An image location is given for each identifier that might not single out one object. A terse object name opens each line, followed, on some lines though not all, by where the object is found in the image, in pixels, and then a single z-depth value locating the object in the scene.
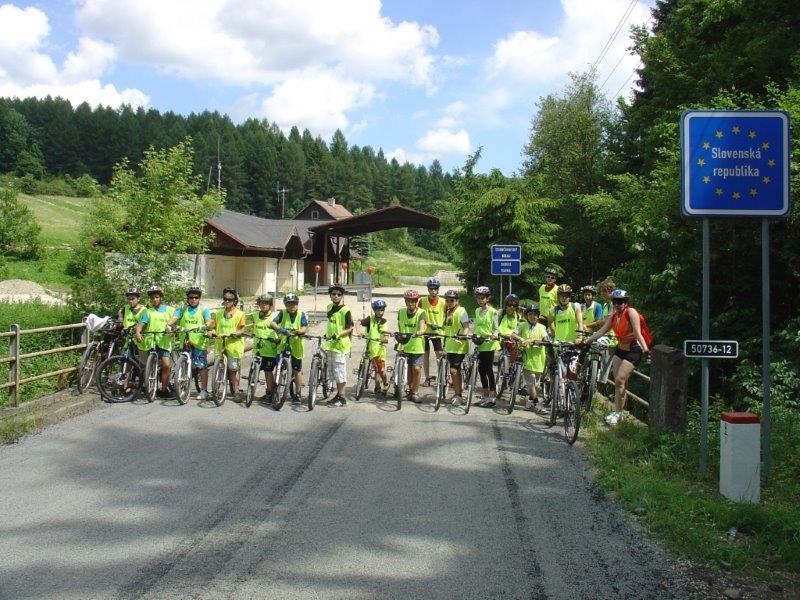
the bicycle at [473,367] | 11.13
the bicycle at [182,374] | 11.06
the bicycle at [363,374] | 12.16
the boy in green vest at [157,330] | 11.43
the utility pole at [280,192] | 126.96
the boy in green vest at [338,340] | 11.37
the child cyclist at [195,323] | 11.54
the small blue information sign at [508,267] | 18.58
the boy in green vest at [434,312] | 12.22
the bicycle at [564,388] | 8.95
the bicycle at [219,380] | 11.20
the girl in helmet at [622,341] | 9.78
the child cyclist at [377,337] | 11.91
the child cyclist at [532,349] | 11.13
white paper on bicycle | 11.64
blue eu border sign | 7.05
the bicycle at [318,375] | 11.00
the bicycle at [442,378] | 11.18
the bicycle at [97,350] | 11.56
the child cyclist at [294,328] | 11.10
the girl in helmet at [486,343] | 11.67
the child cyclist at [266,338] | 11.42
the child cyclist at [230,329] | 11.47
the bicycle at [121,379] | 11.23
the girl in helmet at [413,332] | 11.70
